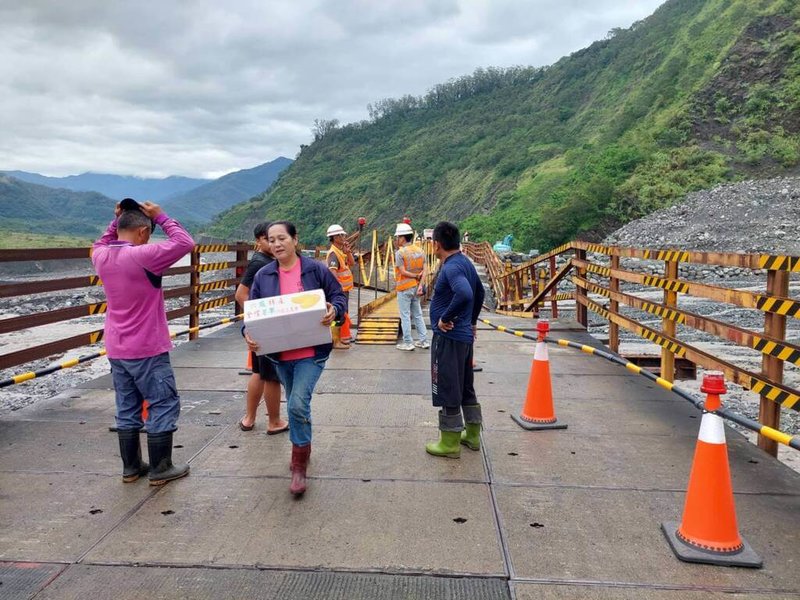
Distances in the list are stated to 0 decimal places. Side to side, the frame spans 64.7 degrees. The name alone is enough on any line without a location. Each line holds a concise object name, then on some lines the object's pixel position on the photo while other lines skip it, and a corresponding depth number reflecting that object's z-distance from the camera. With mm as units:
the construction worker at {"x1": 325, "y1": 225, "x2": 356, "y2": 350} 8336
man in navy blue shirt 4500
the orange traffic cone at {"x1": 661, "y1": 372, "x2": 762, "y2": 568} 3162
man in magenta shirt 3918
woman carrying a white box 3881
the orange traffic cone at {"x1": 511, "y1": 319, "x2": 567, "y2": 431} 5242
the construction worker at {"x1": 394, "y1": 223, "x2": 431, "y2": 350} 8539
